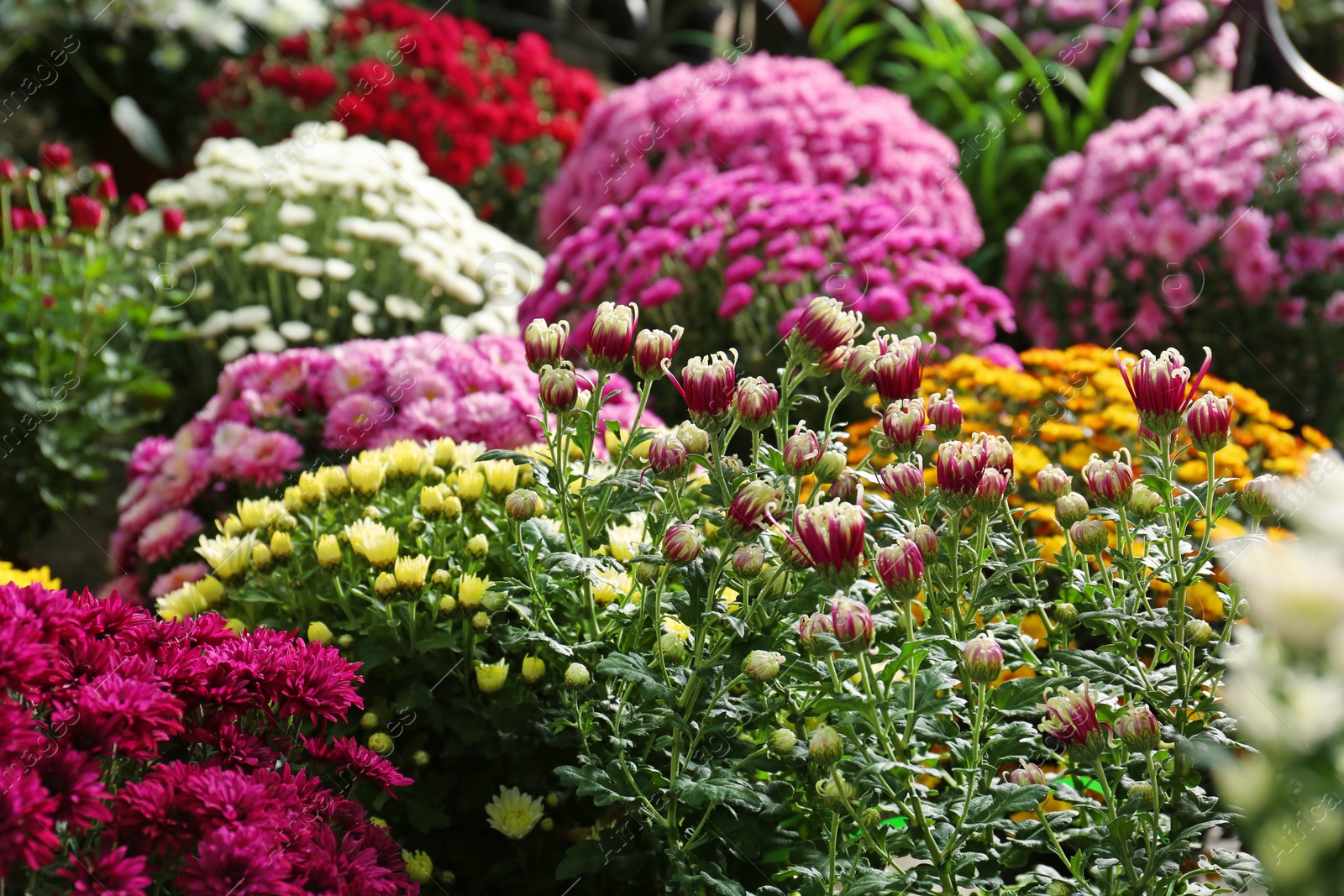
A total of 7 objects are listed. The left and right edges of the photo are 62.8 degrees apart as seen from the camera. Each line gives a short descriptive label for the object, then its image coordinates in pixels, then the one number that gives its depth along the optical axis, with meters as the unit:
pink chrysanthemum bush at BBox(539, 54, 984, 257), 4.46
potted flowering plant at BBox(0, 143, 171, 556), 3.28
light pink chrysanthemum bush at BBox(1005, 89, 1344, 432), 3.91
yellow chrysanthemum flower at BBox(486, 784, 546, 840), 1.76
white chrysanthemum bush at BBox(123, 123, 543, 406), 3.88
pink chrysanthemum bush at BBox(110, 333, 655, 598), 2.64
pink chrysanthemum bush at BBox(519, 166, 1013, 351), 3.51
